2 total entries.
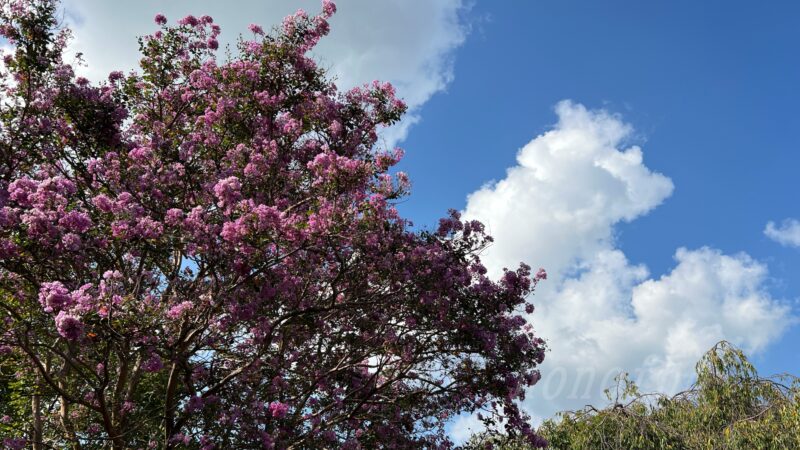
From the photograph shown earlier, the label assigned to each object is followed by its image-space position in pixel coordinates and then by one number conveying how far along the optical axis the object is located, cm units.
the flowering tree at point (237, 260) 911
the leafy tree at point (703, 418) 1390
